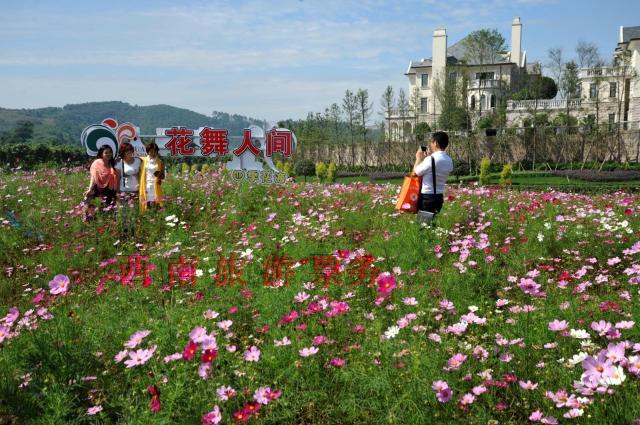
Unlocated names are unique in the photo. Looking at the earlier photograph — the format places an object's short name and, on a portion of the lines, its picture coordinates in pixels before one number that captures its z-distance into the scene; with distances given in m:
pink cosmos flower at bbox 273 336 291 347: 2.75
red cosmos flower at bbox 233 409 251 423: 2.12
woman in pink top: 7.03
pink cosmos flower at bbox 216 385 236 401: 2.33
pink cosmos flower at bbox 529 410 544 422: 2.12
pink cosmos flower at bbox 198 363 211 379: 2.32
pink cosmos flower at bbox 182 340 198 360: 2.45
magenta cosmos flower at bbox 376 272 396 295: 3.40
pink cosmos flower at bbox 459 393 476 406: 2.21
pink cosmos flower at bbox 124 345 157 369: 2.55
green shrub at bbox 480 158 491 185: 19.09
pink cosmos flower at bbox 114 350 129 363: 2.62
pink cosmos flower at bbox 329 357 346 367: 2.67
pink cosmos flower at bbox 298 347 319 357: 2.67
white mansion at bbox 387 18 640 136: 38.31
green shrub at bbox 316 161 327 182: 24.02
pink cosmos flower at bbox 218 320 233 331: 2.86
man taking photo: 4.89
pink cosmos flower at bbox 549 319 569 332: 2.65
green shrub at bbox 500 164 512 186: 18.92
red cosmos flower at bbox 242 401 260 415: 2.17
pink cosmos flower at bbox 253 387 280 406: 2.32
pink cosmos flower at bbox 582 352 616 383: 2.05
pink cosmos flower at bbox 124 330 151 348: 2.71
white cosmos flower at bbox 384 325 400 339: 2.82
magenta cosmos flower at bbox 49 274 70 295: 2.78
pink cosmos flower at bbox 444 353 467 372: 2.44
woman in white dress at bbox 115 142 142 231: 7.22
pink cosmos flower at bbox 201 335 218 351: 2.49
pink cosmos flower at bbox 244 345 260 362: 2.59
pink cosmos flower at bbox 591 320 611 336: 2.54
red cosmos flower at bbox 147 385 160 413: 2.12
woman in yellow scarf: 7.03
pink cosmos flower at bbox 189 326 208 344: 2.69
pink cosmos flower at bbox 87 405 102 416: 2.35
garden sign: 9.55
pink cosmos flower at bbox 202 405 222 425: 2.14
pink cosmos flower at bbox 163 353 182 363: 2.51
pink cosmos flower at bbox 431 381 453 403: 2.23
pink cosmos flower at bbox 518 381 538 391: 2.36
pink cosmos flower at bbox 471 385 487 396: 2.28
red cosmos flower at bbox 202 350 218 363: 2.36
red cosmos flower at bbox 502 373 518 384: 2.39
